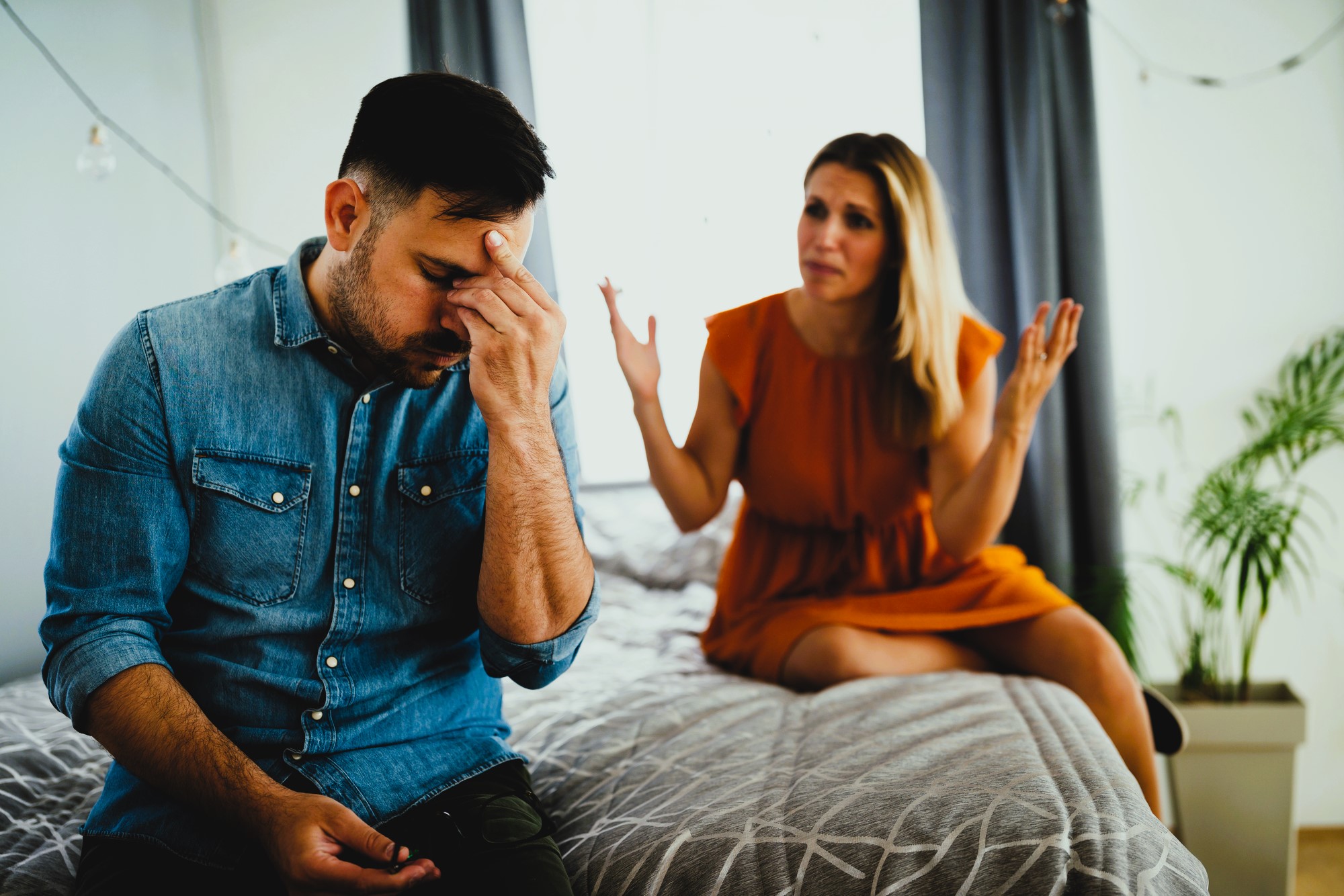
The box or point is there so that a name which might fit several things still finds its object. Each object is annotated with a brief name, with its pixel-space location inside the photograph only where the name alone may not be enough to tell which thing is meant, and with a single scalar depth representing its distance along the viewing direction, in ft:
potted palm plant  6.17
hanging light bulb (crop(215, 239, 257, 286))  6.73
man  2.84
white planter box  6.12
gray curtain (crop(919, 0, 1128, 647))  7.36
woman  5.00
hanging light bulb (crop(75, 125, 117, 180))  5.36
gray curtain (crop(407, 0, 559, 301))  7.99
